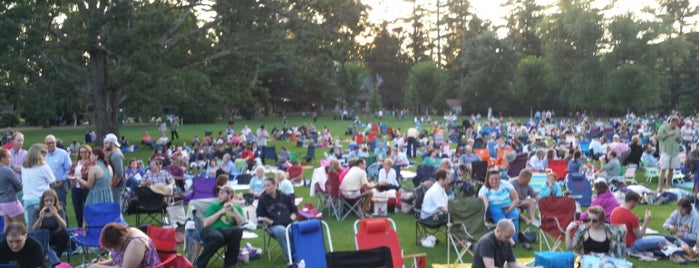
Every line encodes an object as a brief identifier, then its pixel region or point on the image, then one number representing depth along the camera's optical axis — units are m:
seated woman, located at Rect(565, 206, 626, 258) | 6.50
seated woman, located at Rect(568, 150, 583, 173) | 13.35
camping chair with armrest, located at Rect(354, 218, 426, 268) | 6.94
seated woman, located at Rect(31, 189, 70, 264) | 6.99
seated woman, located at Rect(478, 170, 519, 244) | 8.45
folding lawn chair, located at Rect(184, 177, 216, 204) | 11.21
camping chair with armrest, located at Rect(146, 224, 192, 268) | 6.11
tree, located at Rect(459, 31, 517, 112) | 64.38
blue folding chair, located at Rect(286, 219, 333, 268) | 6.68
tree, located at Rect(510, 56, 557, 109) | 59.84
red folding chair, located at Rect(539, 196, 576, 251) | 7.96
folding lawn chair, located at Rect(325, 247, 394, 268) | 5.55
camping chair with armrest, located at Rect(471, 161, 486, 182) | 13.09
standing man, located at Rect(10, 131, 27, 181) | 8.58
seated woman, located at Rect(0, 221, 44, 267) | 5.51
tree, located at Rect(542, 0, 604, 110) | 51.69
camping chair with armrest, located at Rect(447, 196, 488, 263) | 7.51
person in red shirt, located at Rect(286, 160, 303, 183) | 15.54
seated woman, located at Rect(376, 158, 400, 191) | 11.86
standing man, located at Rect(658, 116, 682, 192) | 12.90
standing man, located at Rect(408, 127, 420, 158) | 23.02
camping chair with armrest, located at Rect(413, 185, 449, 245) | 8.36
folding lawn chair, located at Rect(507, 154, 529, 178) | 13.68
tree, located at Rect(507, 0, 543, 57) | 69.56
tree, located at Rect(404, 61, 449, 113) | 67.31
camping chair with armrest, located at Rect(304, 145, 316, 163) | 21.44
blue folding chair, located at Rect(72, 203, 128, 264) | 7.51
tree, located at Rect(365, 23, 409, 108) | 78.19
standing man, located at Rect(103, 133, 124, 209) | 8.77
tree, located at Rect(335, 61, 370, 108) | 64.62
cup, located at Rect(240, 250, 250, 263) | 7.93
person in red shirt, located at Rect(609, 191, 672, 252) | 7.42
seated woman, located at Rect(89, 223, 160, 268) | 5.09
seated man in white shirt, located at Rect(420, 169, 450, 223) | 8.44
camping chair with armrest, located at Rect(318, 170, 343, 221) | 10.59
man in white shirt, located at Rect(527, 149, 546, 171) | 14.03
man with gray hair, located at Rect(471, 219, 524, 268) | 5.57
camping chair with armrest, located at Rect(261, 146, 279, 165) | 21.58
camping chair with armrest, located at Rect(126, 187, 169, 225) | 9.73
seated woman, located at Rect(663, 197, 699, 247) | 7.94
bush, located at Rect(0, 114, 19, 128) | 36.81
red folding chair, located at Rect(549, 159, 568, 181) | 13.88
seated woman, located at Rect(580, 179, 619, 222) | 8.77
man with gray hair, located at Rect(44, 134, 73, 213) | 8.60
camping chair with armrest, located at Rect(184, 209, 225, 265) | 7.31
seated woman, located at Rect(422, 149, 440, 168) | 16.08
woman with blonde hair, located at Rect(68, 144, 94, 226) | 8.99
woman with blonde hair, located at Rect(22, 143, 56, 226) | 7.61
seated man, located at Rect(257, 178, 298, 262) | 7.94
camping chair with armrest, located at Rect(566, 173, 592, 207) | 11.11
